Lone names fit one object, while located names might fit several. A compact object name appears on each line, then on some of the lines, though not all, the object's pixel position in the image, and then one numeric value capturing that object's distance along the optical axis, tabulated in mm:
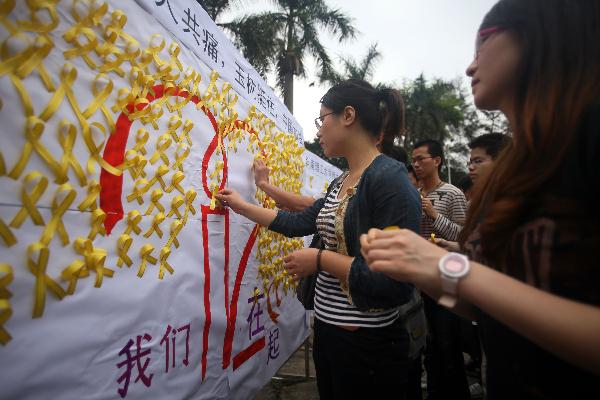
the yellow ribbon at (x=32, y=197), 717
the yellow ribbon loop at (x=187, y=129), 1242
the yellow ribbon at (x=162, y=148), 1101
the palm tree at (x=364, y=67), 15820
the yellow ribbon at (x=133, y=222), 990
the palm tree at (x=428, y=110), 19986
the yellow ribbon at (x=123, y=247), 958
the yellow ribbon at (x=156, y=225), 1068
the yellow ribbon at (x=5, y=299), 684
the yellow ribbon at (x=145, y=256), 1037
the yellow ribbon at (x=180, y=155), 1199
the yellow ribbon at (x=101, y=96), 883
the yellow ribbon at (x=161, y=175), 1095
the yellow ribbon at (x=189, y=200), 1250
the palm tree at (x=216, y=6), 9461
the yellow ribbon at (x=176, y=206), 1165
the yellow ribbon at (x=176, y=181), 1163
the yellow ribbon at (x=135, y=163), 985
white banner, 728
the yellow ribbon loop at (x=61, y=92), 765
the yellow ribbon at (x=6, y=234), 689
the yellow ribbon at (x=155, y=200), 1071
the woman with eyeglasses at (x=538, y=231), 527
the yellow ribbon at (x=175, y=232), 1163
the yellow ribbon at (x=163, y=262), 1121
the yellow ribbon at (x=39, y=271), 741
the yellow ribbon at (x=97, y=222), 876
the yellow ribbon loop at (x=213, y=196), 1429
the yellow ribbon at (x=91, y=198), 854
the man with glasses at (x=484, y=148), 2203
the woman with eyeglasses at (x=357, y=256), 1126
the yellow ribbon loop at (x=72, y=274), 808
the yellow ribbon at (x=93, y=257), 840
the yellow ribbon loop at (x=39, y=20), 719
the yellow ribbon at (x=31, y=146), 711
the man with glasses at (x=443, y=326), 2176
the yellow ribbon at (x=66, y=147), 792
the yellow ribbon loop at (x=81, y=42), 814
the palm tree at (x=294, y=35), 11343
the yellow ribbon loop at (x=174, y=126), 1164
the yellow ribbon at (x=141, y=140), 1015
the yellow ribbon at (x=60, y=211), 778
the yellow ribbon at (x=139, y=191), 1004
